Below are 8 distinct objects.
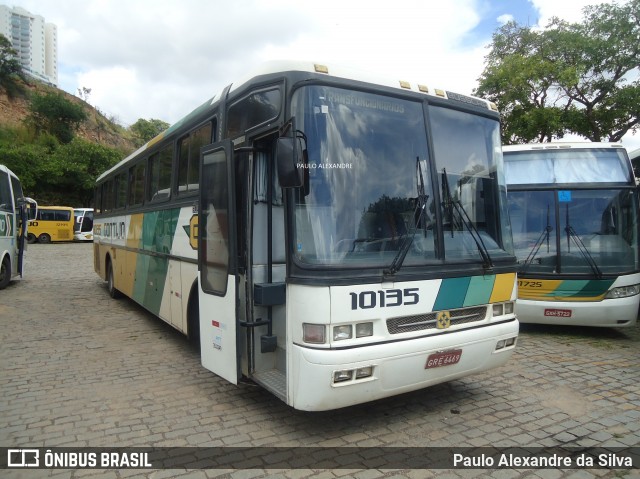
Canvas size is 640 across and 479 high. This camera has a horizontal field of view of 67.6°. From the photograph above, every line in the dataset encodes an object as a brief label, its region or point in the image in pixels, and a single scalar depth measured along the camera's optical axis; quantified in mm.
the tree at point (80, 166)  41000
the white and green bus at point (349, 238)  3703
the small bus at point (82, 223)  34969
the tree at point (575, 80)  17797
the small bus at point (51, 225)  33334
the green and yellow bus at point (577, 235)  7285
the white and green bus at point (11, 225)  12312
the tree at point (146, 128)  78438
